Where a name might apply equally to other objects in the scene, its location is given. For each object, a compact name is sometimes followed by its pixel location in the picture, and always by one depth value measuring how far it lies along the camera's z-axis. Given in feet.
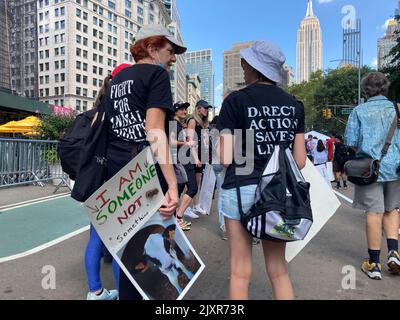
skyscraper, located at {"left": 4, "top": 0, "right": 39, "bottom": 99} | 159.19
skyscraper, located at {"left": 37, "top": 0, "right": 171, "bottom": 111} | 264.31
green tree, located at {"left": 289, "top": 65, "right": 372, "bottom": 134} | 163.73
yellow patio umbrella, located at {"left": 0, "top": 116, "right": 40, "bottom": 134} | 50.20
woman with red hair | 6.66
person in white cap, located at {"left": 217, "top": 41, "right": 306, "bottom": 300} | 6.99
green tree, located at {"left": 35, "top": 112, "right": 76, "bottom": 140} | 37.37
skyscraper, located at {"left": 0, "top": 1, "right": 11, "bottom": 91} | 135.95
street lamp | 114.54
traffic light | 131.95
